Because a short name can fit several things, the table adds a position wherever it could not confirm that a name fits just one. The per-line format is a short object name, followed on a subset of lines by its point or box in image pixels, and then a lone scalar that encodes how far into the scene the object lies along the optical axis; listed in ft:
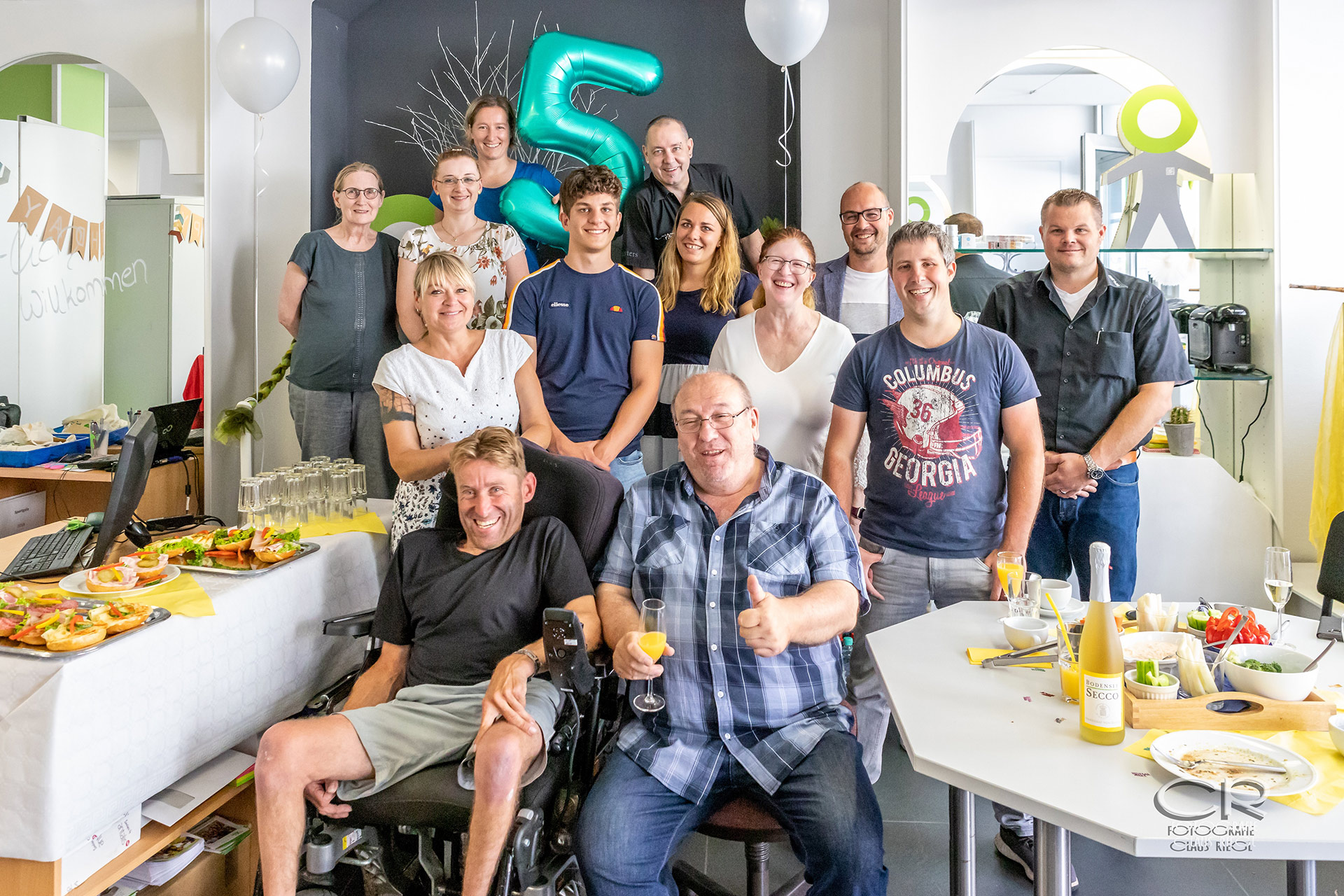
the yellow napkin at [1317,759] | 4.26
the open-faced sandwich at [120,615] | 6.31
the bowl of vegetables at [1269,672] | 5.07
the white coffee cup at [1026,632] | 6.17
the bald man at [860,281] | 10.59
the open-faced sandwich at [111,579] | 7.17
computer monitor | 7.70
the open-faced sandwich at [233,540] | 7.99
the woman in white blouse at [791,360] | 9.12
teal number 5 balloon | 13.17
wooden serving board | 4.95
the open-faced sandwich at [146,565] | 7.41
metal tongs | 5.98
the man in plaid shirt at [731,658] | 5.82
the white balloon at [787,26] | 11.46
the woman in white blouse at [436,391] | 8.76
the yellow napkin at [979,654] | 6.11
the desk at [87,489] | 13.93
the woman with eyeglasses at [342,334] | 12.73
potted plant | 12.32
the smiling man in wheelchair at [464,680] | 6.02
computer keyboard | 7.93
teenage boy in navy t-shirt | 9.89
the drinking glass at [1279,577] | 6.02
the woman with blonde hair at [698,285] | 10.41
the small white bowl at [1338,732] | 4.64
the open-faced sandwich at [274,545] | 7.94
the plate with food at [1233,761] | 4.41
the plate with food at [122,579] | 7.16
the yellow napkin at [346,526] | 9.04
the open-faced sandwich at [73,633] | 5.94
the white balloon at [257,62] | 13.05
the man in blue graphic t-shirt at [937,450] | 8.09
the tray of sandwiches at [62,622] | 5.95
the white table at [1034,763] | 4.09
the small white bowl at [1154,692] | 5.11
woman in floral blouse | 11.58
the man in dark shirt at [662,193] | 11.57
